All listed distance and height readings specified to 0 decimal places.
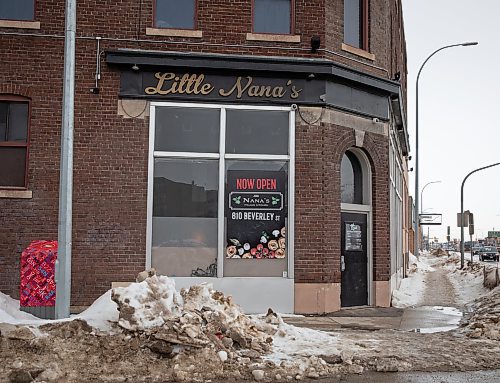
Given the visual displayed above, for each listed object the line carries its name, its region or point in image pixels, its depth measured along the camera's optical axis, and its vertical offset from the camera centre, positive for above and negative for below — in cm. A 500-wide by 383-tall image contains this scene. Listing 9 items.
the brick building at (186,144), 1205 +192
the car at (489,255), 5556 -147
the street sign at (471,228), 2859 +54
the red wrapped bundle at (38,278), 907 -68
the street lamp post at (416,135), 2747 +549
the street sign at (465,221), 2866 +88
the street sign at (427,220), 5156 +179
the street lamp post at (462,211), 2895 +145
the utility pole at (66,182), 831 +75
